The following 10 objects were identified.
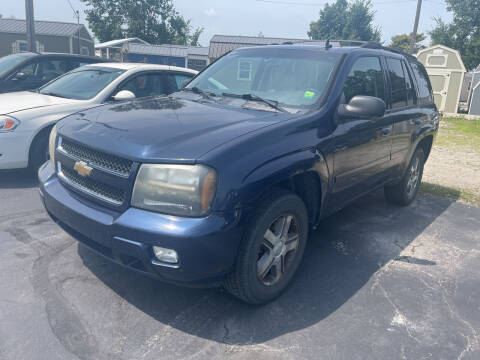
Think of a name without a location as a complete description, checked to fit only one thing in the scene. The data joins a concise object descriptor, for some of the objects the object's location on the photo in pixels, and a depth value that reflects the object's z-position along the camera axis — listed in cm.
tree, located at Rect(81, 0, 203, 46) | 5506
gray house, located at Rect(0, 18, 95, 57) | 3847
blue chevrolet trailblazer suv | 235
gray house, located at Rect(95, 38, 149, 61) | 4375
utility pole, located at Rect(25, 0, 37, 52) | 1575
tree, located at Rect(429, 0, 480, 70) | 3906
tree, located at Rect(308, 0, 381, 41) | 6775
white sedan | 504
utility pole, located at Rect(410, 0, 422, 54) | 2324
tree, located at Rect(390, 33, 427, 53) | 7011
